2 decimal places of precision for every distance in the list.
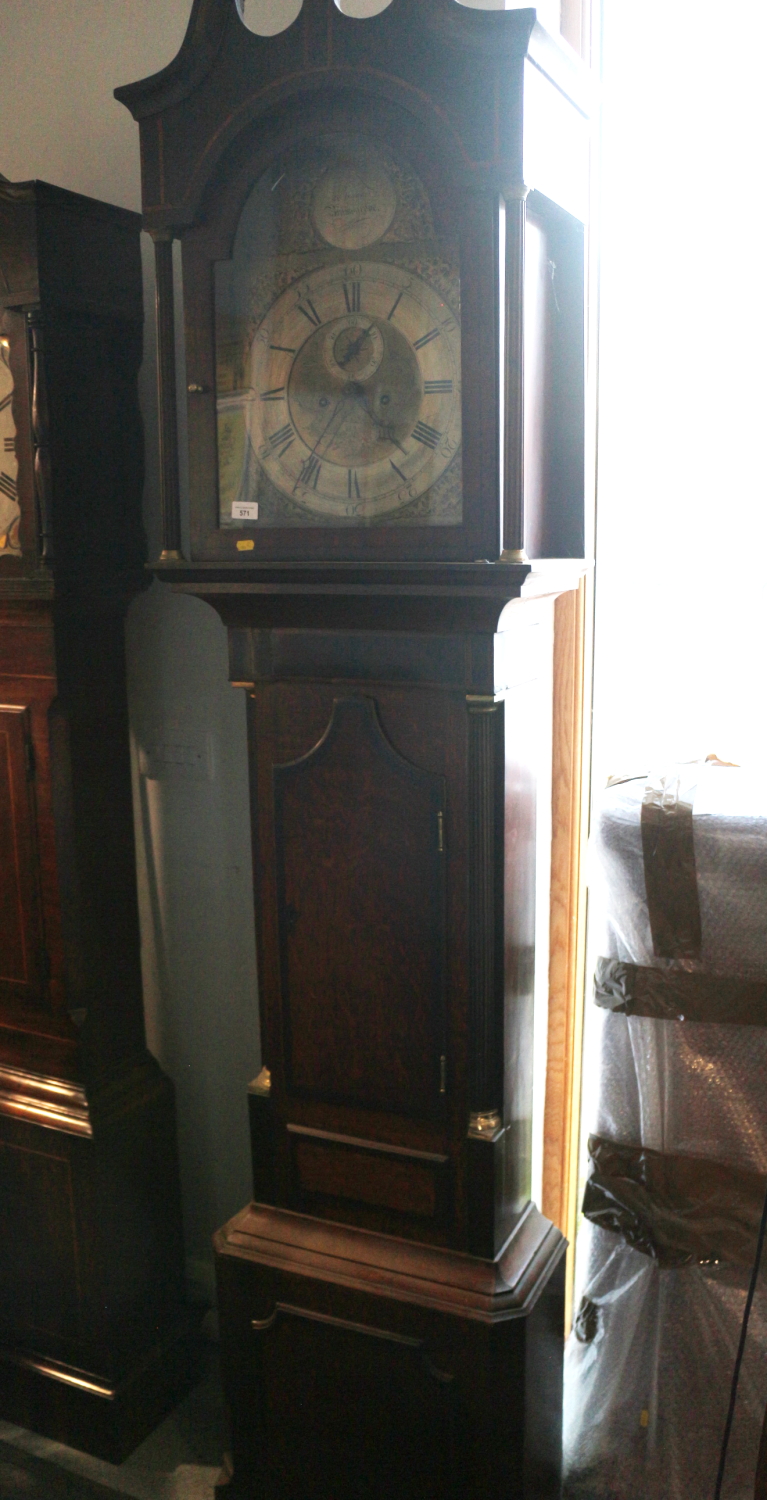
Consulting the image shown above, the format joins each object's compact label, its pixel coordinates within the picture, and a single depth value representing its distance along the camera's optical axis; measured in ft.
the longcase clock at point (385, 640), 4.17
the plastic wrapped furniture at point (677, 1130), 4.80
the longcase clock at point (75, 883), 5.63
